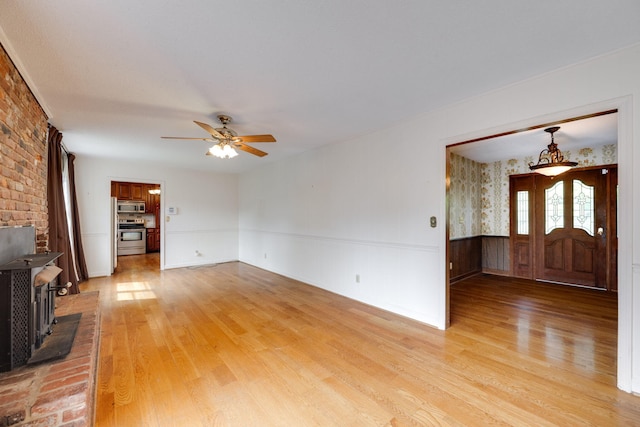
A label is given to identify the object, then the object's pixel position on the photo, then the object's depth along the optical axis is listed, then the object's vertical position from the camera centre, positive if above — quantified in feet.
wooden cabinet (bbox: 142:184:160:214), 29.53 +1.90
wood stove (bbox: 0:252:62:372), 5.48 -1.96
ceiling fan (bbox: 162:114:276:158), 9.88 +2.83
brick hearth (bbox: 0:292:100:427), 4.50 -3.19
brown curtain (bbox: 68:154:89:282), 15.93 -0.20
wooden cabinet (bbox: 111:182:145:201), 26.07 +2.57
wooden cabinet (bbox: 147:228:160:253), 30.17 -2.62
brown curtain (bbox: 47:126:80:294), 11.71 +0.12
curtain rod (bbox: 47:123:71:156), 14.53 +3.82
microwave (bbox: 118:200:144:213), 28.04 +0.99
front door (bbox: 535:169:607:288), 15.12 -0.79
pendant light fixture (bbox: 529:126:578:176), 12.16 +2.25
